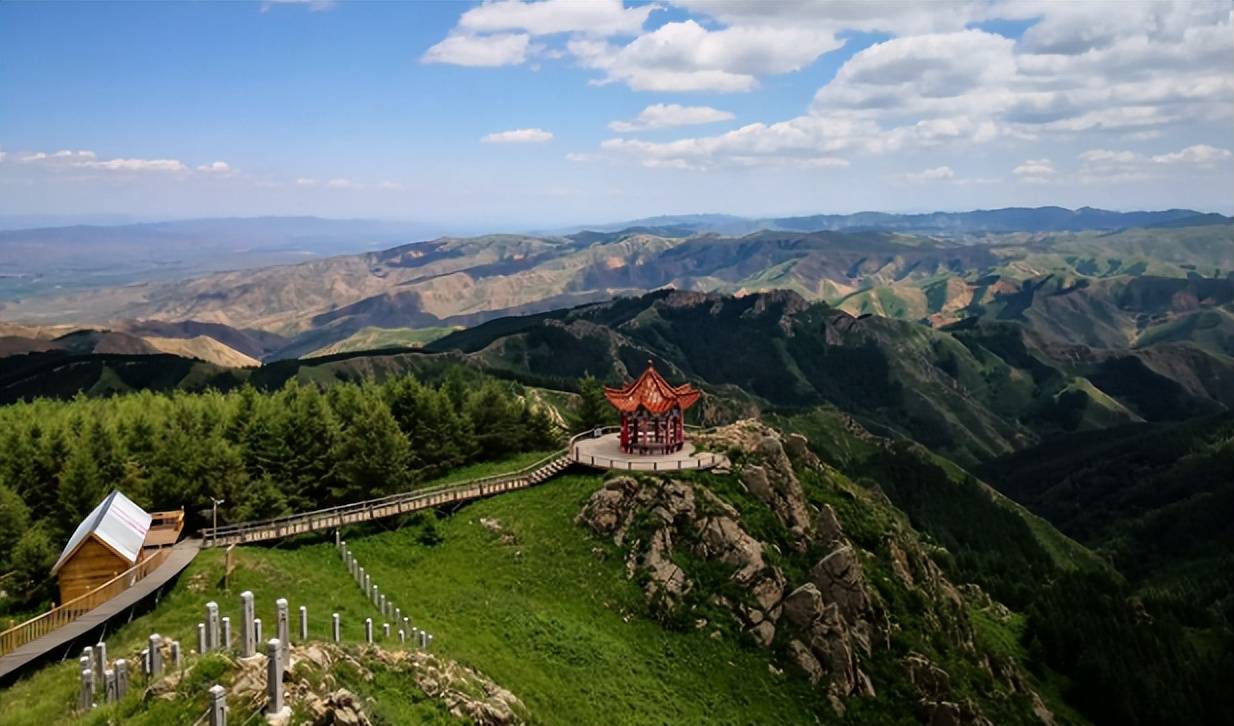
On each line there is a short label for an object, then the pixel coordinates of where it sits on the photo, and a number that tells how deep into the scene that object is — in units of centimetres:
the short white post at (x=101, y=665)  2430
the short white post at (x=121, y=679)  2300
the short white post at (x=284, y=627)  2244
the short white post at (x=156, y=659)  2269
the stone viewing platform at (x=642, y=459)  5922
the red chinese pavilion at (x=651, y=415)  6425
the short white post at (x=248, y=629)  2225
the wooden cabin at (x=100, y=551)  3803
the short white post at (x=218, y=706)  1845
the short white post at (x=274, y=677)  1976
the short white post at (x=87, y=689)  2300
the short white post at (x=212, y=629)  2480
